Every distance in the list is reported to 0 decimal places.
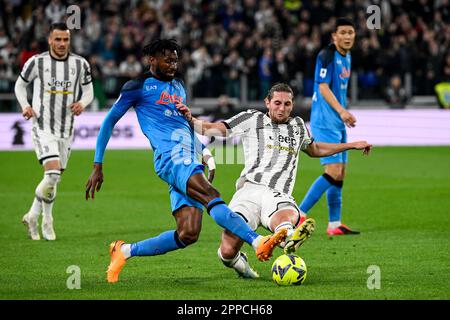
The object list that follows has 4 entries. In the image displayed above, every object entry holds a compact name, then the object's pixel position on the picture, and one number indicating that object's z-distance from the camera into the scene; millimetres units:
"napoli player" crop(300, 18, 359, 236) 22281
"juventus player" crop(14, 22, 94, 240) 21672
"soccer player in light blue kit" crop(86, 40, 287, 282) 15195
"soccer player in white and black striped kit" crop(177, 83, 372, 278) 15883
